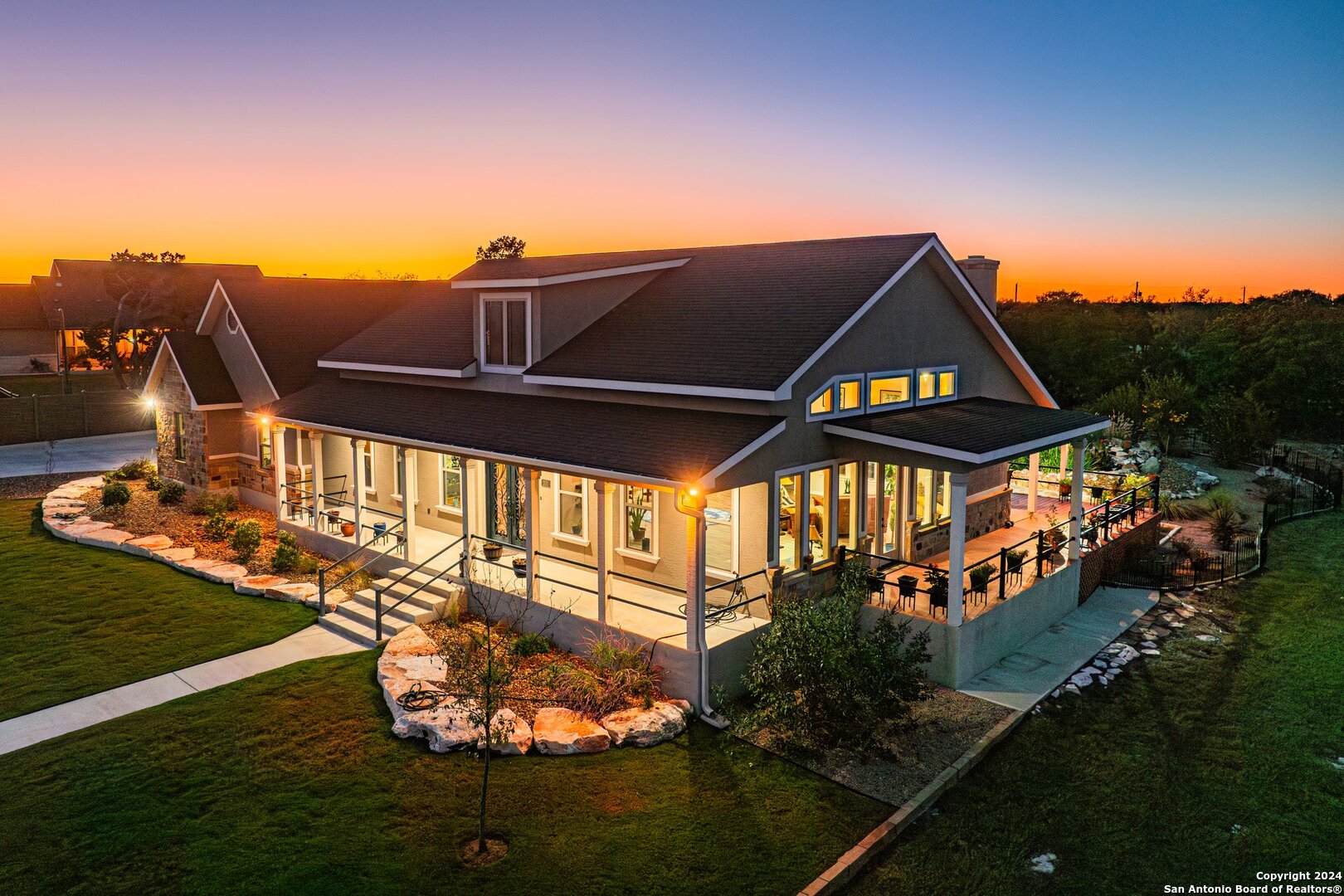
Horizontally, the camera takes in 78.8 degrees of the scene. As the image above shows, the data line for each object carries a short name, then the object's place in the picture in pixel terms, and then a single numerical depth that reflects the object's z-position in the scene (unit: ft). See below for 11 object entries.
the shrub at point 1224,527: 69.87
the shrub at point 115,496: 75.15
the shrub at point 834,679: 35.19
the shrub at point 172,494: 78.02
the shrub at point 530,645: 44.68
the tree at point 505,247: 222.28
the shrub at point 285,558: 59.11
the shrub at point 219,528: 67.36
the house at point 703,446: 44.62
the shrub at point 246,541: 61.67
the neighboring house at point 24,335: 188.96
